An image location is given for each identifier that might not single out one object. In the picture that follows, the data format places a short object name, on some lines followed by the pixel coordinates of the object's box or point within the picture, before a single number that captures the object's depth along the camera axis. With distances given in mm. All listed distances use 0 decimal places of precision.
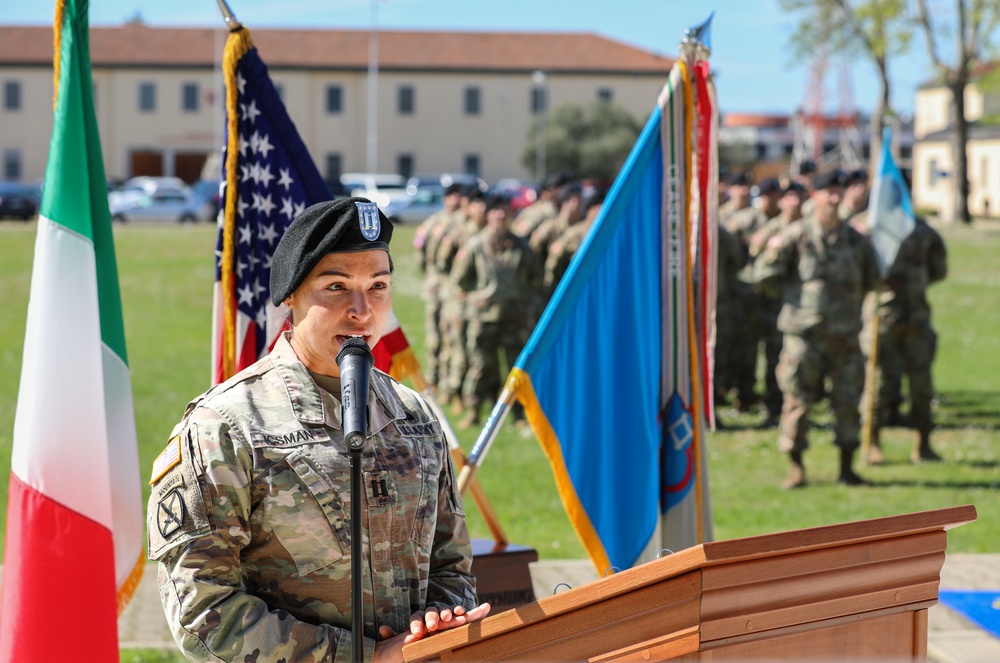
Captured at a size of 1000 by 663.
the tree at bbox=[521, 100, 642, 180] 67250
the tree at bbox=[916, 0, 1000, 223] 42469
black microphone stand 2340
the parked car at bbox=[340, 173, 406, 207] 51112
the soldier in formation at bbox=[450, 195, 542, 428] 13195
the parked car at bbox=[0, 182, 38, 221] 44188
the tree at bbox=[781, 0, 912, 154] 43719
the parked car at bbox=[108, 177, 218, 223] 46094
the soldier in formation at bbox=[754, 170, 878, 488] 10109
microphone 2264
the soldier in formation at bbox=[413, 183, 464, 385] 14477
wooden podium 2127
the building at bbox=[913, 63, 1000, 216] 64438
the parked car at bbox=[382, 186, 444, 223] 45969
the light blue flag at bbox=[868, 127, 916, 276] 11453
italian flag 3887
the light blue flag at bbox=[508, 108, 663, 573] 5133
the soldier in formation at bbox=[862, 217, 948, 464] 11844
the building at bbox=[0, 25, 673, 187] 70875
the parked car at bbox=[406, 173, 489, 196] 53688
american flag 4633
